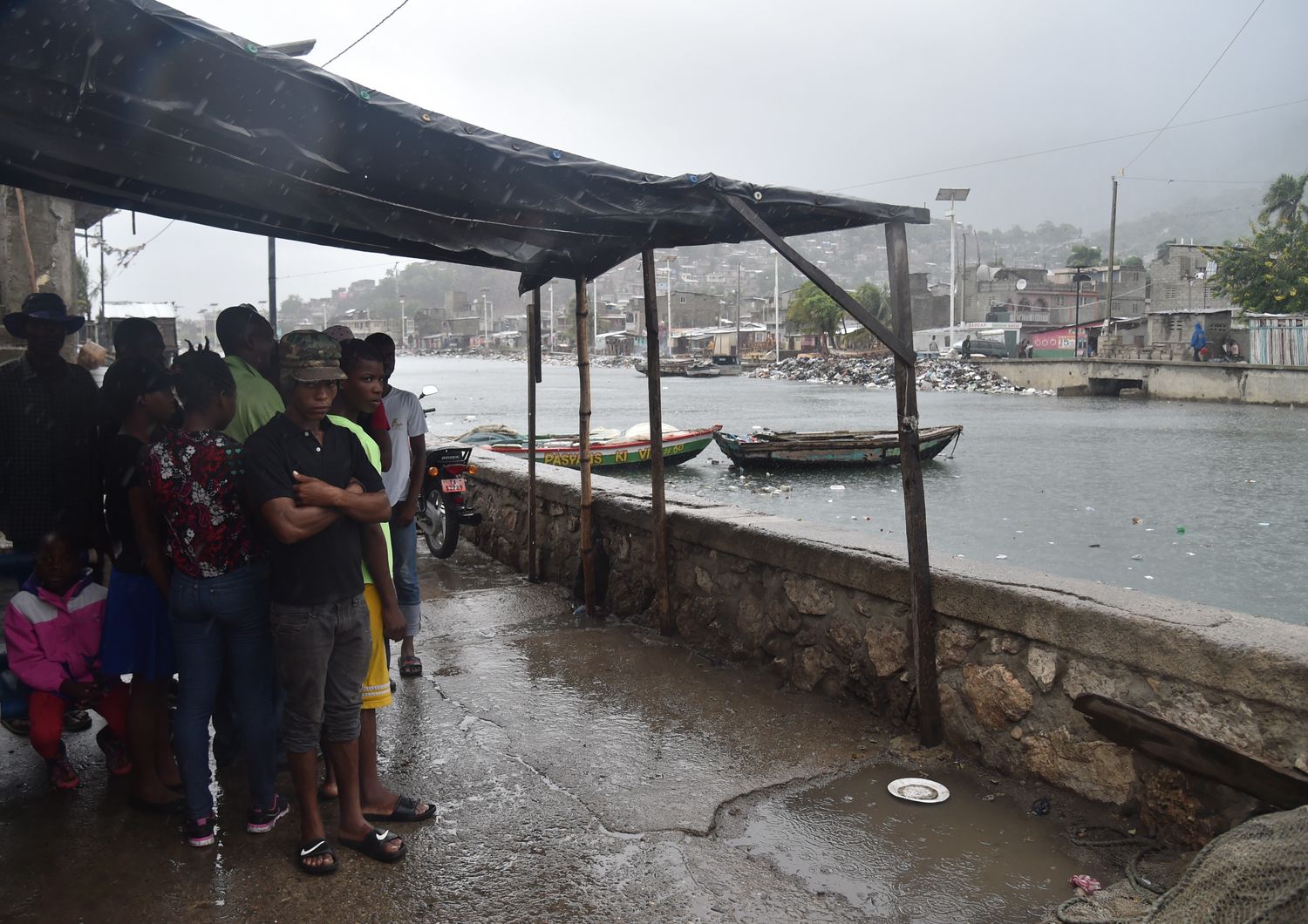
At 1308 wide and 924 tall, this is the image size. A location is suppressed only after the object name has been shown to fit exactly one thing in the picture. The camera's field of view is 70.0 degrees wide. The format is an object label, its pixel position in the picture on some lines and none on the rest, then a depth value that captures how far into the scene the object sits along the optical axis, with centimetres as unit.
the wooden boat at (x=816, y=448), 2139
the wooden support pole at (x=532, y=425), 674
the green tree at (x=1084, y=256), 10484
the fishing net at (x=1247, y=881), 199
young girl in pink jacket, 316
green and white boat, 1611
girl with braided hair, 291
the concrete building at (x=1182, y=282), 6644
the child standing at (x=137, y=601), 322
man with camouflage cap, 279
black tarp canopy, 271
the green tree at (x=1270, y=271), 4228
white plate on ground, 356
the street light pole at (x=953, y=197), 7232
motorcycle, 781
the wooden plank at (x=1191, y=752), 271
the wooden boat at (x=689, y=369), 7400
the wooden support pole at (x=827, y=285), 427
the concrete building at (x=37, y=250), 1317
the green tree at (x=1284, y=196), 4721
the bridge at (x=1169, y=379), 3553
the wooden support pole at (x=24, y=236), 1179
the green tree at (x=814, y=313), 7631
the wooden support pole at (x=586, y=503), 599
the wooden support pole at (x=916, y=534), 394
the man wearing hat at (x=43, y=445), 343
